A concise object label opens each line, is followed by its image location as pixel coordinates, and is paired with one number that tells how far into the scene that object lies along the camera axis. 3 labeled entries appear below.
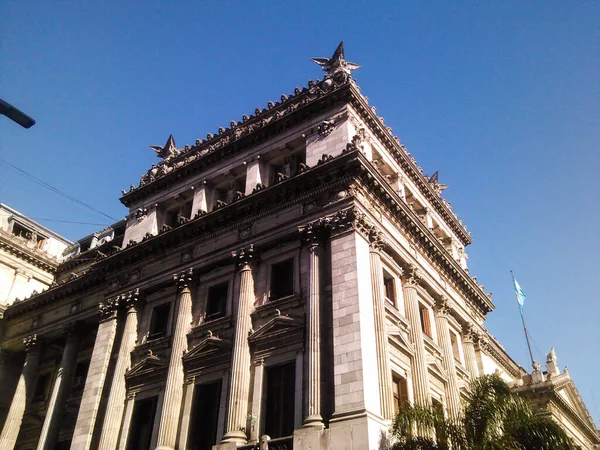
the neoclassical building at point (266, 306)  26.00
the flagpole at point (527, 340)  50.36
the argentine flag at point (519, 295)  55.12
